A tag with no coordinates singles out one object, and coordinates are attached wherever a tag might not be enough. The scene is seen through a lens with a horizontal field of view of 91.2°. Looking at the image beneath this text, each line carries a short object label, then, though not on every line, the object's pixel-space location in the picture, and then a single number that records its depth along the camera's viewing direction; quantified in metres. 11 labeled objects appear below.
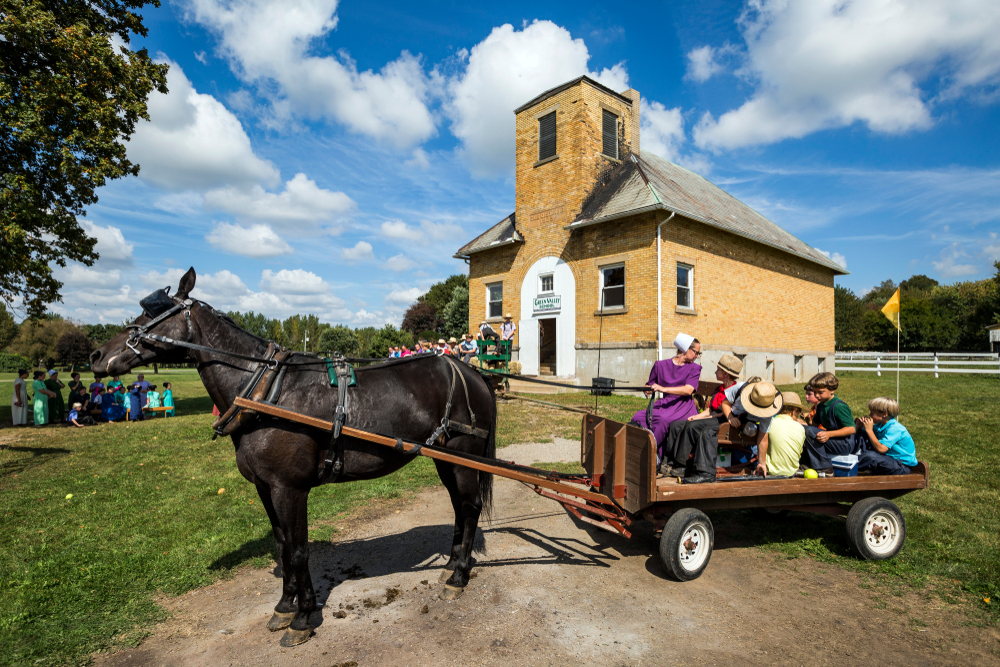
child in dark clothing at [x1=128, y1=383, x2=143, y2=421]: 15.18
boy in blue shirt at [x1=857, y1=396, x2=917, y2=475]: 4.91
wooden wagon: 4.21
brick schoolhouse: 16.53
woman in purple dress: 5.19
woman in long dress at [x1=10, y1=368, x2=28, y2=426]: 14.07
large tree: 10.42
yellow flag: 11.55
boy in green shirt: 5.02
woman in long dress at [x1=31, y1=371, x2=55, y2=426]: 14.20
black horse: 3.61
